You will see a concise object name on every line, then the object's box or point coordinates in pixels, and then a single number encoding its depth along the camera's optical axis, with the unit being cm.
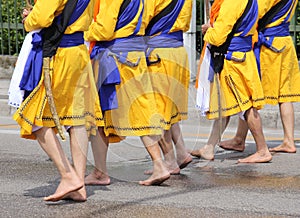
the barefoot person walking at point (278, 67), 1563
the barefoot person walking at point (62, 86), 1152
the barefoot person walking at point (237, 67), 1436
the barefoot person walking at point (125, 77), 1267
